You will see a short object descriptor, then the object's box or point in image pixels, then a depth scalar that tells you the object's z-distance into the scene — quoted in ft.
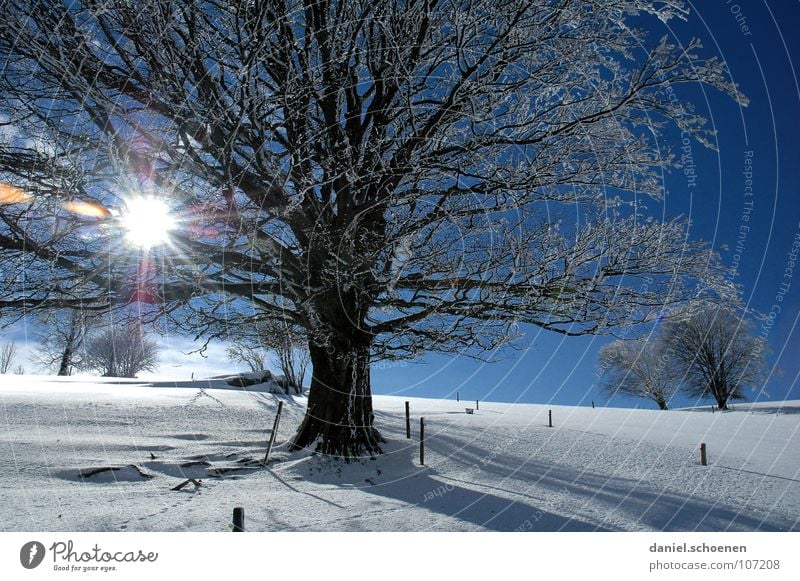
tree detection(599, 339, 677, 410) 113.19
